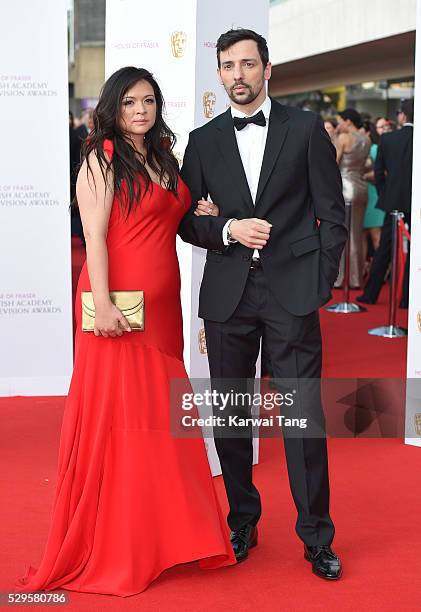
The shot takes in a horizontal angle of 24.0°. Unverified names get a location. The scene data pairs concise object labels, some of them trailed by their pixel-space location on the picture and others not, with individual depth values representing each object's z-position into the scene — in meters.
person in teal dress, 10.68
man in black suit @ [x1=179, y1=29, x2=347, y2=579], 3.26
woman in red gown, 3.20
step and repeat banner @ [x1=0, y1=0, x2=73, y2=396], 5.69
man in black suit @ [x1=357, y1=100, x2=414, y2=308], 8.53
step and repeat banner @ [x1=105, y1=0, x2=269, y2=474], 4.12
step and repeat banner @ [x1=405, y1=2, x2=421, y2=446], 4.77
